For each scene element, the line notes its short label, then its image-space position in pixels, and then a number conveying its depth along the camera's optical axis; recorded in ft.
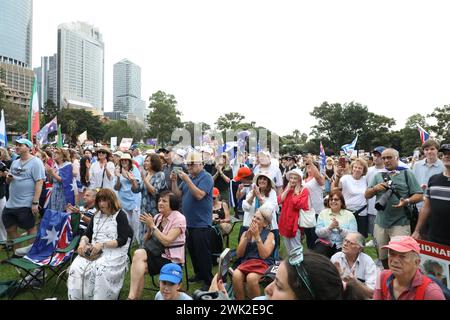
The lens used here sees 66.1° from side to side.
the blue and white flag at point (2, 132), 29.63
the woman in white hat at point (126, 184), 19.30
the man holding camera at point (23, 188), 18.13
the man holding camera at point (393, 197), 13.98
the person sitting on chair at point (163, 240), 12.42
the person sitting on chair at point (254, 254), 11.99
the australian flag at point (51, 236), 15.46
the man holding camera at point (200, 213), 14.71
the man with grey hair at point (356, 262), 10.82
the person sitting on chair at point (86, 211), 16.90
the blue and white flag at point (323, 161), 36.31
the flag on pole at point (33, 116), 31.65
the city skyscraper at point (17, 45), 328.08
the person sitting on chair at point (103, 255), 12.26
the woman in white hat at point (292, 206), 15.89
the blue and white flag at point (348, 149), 46.04
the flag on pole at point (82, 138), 70.87
